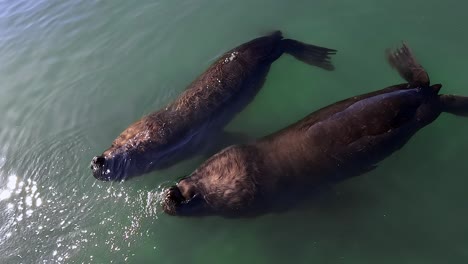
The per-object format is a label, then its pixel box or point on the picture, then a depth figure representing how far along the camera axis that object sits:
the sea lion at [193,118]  6.09
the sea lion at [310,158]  5.01
